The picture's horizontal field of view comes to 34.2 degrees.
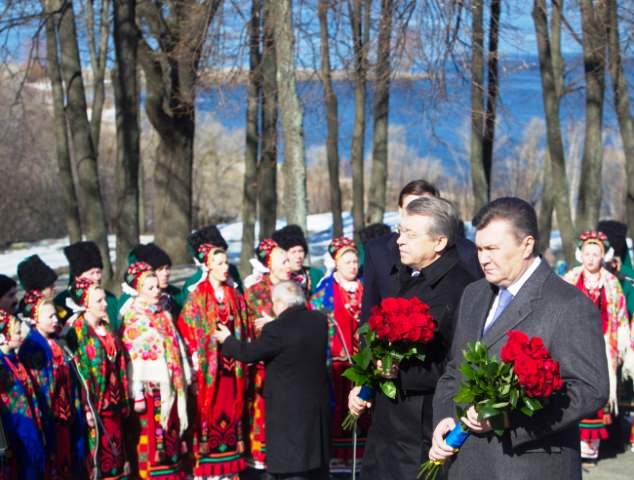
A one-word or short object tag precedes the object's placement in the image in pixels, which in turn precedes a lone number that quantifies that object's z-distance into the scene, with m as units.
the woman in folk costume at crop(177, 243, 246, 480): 7.99
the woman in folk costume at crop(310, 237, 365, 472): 8.68
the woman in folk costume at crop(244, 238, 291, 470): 8.35
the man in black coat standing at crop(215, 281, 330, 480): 7.03
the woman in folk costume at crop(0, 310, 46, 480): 6.40
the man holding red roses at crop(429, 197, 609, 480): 3.97
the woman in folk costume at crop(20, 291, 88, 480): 6.75
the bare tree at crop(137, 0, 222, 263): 14.27
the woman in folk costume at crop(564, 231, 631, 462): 9.02
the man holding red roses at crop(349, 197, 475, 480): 5.09
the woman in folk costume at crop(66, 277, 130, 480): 7.15
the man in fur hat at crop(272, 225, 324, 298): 8.87
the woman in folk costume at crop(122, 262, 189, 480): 7.55
